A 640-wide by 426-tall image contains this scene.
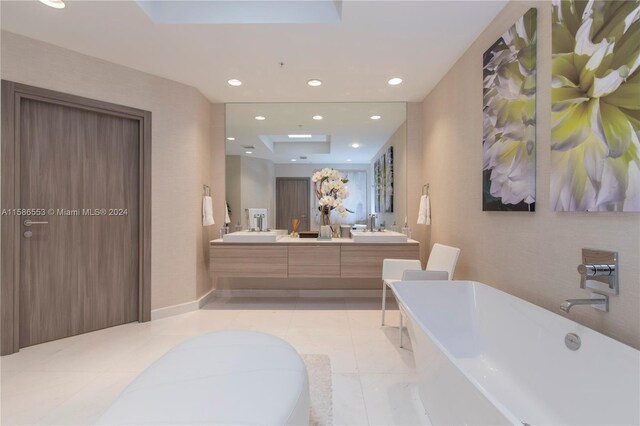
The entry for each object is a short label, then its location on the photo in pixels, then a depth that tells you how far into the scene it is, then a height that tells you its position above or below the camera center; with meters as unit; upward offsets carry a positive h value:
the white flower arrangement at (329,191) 3.71 +0.26
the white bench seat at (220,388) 1.01 -0.67
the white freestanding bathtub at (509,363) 1.07 -0.67
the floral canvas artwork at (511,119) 1.72 +0.58
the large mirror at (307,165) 3.80 +0.60
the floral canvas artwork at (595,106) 1.17 +0.45
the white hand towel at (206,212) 3.50 +0.00
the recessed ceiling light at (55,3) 2.00 +1.40
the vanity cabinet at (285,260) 3.31 -0.52
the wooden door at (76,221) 2.52 -0.08
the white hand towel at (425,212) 3.41 +0.00
